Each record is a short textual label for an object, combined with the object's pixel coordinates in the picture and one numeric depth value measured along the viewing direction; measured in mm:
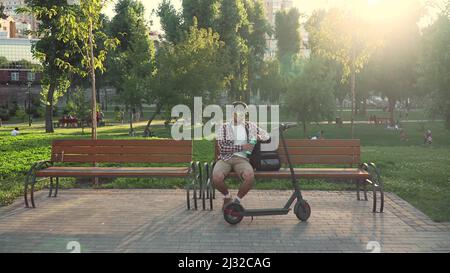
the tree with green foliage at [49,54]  28047
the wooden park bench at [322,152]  7227
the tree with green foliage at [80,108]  34375
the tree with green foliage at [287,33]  65438
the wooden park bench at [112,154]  6973
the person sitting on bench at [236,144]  6262
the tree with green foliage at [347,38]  13289
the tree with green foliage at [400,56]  37375
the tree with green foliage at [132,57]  32562
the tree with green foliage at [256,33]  47969
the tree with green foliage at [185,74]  26094
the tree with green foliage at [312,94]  31000
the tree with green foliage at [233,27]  42438
